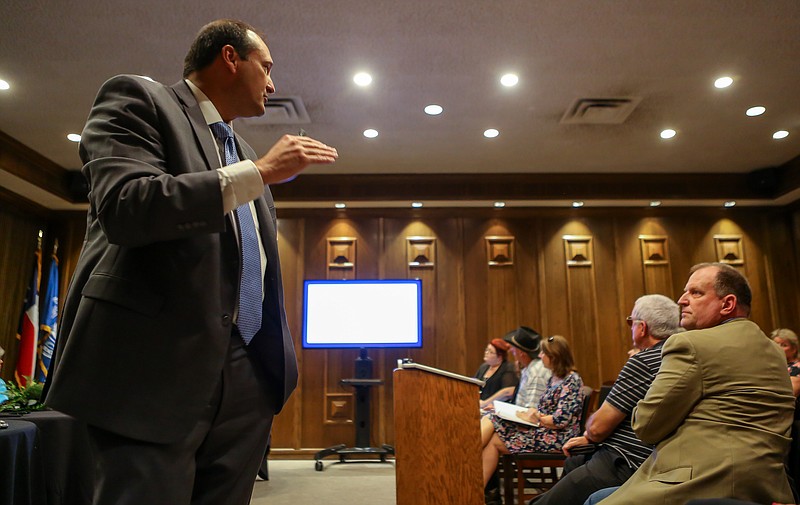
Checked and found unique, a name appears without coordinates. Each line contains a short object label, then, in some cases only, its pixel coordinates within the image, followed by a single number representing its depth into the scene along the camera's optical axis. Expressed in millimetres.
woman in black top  4902
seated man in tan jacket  1538
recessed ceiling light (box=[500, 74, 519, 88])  4375
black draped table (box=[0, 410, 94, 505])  1858
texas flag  6059
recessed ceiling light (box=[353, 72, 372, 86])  4340
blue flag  6203
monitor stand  5645
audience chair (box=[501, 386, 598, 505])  3457
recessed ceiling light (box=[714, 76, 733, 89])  4439
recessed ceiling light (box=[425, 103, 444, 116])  4883
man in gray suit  854
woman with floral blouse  3428
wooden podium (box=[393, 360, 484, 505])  2951
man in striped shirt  2258
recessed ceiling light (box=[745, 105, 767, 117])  4969
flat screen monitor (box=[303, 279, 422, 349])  6254
